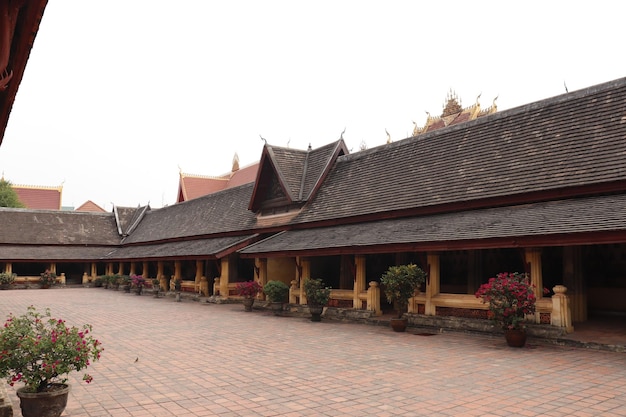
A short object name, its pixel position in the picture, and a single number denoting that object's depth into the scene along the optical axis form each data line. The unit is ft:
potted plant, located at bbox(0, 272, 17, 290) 105.60
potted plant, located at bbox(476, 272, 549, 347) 32.53
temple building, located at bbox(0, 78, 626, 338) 36.58
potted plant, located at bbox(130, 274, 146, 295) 91.97
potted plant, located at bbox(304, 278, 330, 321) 49.75
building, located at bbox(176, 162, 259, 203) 150.50
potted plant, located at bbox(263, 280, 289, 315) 55.62
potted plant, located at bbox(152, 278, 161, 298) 86.37
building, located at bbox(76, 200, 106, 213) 214.96
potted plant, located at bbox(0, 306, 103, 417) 17.54
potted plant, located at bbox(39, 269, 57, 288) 112.16
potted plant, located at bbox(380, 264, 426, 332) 40.98
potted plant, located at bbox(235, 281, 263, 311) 59.26
